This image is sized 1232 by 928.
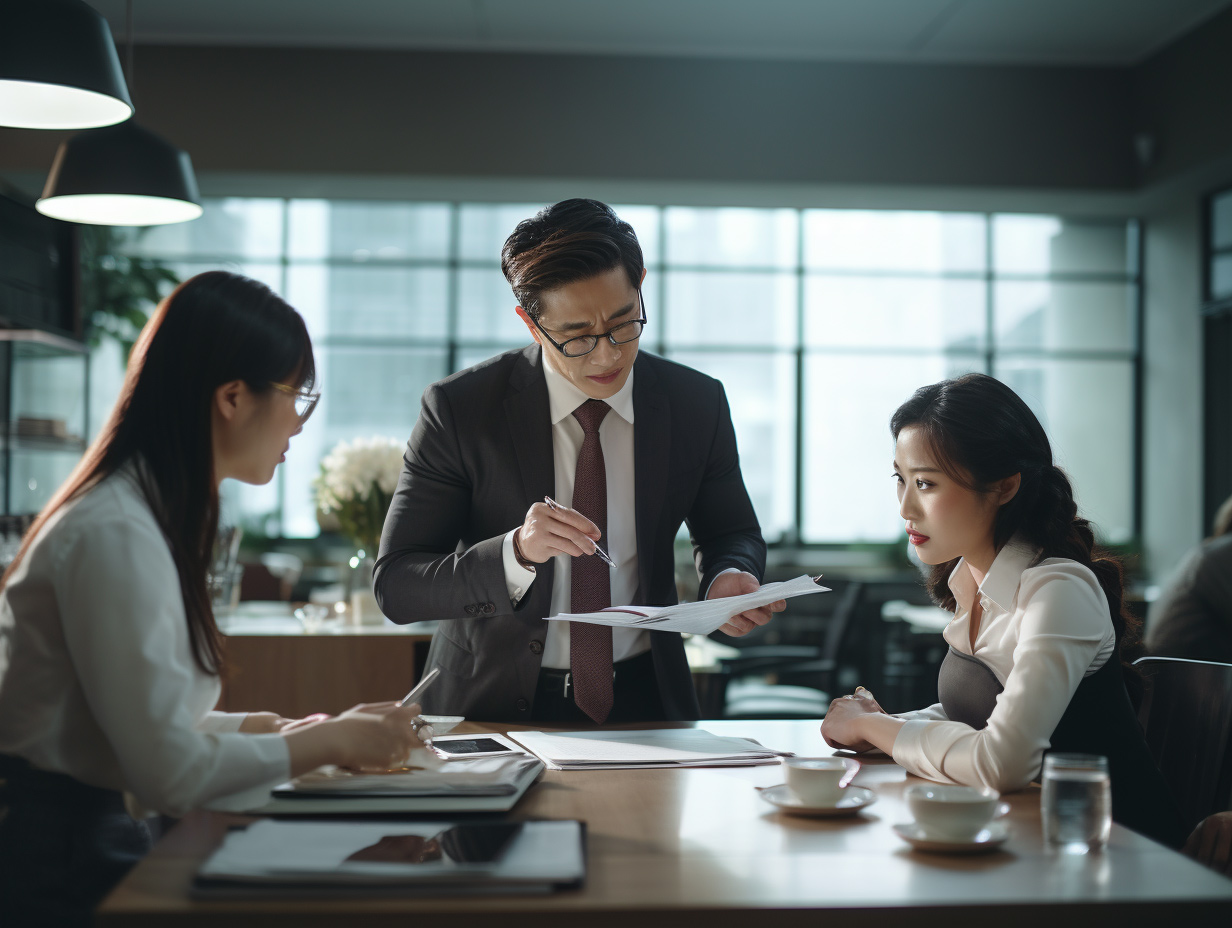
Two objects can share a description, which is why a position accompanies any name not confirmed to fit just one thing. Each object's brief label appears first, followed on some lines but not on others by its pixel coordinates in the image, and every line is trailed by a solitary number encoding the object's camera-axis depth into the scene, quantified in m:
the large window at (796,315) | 7.36
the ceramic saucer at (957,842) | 1.02
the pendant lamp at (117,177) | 3.17
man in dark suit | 1.72
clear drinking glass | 1.05
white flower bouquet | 3.24
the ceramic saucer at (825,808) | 1.16
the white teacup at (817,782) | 1.16
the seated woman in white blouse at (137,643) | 1.05
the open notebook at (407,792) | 1.15
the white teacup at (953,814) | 1.03
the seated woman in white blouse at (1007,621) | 1.31
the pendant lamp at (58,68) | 2.25
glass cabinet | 5.07
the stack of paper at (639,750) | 1.42
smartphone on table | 1.39
